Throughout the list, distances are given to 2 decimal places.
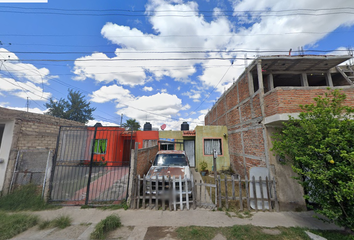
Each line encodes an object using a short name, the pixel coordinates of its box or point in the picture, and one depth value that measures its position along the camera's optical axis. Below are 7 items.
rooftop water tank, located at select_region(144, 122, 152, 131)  15.85
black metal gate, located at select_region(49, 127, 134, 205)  4.72
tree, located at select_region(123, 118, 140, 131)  37.00
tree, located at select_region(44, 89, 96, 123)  25.72
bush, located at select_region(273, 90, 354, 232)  2.74
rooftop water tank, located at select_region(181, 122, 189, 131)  16.66
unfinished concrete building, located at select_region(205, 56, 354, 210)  4.62
